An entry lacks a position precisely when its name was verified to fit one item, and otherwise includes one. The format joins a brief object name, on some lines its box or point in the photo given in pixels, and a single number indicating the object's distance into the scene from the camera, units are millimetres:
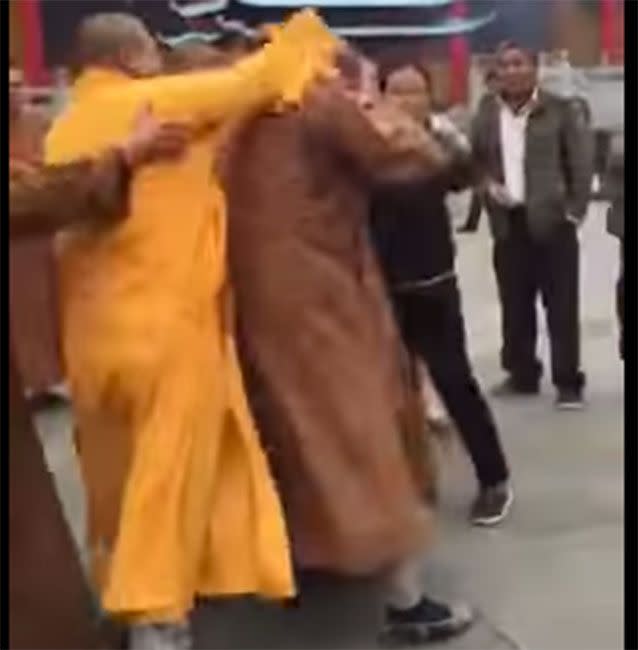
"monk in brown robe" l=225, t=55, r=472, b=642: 5453
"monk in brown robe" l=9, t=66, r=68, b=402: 6118
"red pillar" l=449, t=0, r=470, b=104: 22098
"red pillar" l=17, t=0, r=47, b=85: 21656
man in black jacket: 6363
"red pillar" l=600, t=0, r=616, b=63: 22516
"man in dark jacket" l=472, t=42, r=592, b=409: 8844
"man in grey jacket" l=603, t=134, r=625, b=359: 7312
